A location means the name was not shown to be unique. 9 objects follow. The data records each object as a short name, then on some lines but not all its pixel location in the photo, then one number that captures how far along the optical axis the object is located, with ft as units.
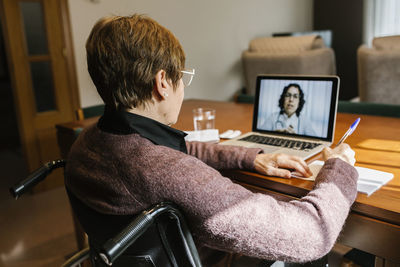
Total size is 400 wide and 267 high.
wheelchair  2.10
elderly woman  2.32
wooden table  2.85
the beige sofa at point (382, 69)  8.80
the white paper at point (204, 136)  4.92
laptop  4.30
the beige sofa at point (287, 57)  12.20
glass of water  5.48
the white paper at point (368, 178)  3.14
